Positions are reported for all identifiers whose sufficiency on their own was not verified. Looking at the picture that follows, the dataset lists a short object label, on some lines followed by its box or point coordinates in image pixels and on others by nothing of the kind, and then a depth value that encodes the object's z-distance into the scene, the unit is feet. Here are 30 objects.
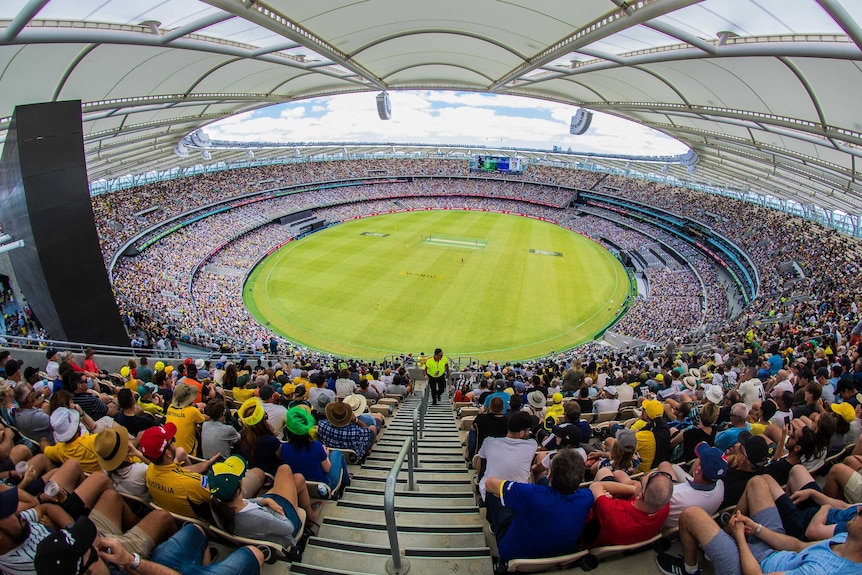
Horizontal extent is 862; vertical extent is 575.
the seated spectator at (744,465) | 11.42
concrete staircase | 11.53
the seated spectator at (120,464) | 11.69
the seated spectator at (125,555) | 7.58
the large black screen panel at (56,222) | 36.55
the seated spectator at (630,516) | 10.16
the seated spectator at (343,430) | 17.71
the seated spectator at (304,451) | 13.56
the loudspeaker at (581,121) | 78.24
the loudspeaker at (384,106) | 77.92
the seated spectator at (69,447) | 14.03
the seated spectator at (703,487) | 11.12
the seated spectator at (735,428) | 15.34
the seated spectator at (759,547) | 7.88
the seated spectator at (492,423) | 15.65
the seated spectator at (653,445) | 15.87
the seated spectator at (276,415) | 19.24
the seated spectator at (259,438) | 14.21
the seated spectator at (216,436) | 15.70
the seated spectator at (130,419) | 17.35
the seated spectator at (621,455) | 13.66
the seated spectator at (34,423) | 16.71
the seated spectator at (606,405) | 25.50
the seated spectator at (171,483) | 11.41
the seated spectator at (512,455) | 13.19
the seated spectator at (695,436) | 15.97
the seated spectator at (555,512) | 10.22
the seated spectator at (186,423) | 16.29
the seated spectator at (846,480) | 11.20
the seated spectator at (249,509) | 10.23
